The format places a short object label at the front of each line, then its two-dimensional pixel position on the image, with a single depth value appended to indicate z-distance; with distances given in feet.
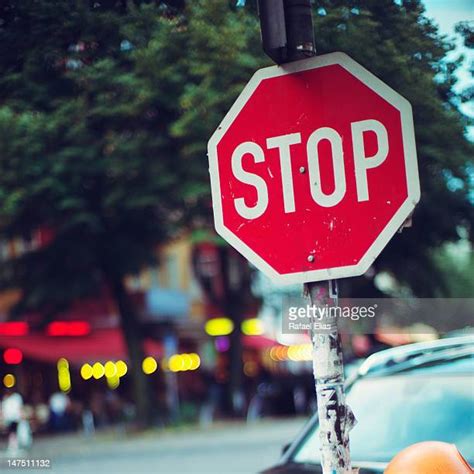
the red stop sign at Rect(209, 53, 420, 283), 9.79
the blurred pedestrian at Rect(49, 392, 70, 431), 85.87
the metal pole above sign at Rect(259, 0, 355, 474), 9.86
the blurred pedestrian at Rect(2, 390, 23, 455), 66.74
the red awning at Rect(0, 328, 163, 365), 89.35
